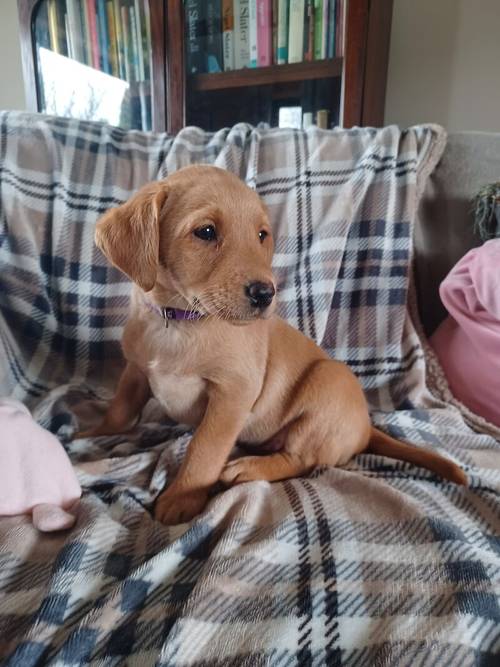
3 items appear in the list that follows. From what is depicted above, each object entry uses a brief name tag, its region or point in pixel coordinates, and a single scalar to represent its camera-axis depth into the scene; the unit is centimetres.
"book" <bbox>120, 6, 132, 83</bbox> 188
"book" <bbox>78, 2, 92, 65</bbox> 194
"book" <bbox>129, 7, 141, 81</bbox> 186
